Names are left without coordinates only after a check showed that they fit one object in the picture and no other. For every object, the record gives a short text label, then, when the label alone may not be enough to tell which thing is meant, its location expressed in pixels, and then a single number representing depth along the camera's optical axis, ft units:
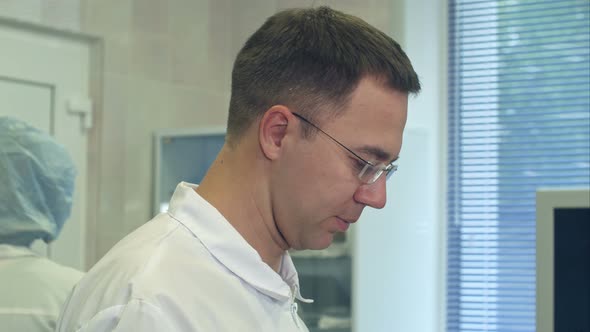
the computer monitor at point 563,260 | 5.66
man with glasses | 4.79
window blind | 10.19
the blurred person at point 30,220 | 6.54
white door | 9.34
